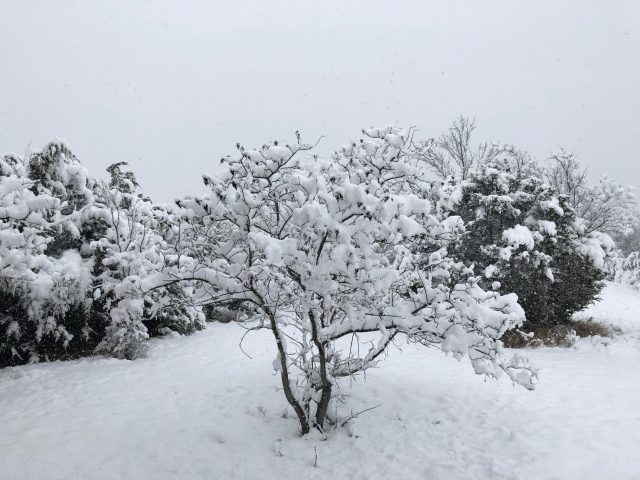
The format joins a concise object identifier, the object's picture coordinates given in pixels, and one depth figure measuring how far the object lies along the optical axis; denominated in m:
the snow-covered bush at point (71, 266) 5.96
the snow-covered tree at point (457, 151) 19.47
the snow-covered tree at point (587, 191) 18.11
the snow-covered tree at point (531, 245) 7.84
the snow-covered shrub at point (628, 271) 18.37
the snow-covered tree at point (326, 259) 3.15
